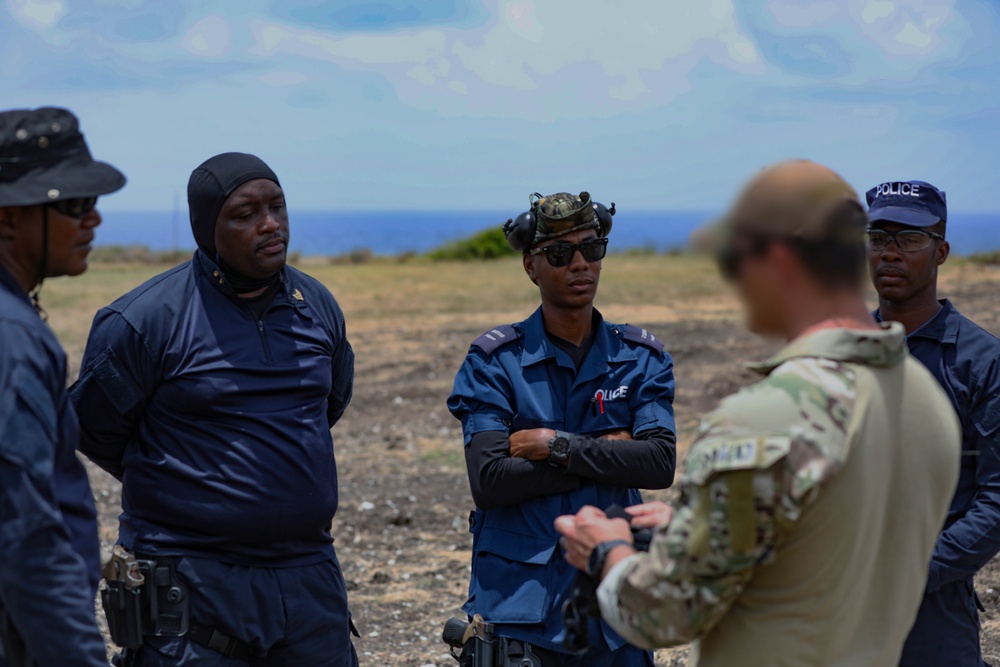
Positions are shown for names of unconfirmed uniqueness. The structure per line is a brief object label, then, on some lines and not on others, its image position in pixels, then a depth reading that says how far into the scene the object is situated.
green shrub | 39.38
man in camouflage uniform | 2.14
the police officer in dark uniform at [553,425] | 3.82
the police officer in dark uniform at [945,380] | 3.71
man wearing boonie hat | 2.60
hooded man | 3.75
